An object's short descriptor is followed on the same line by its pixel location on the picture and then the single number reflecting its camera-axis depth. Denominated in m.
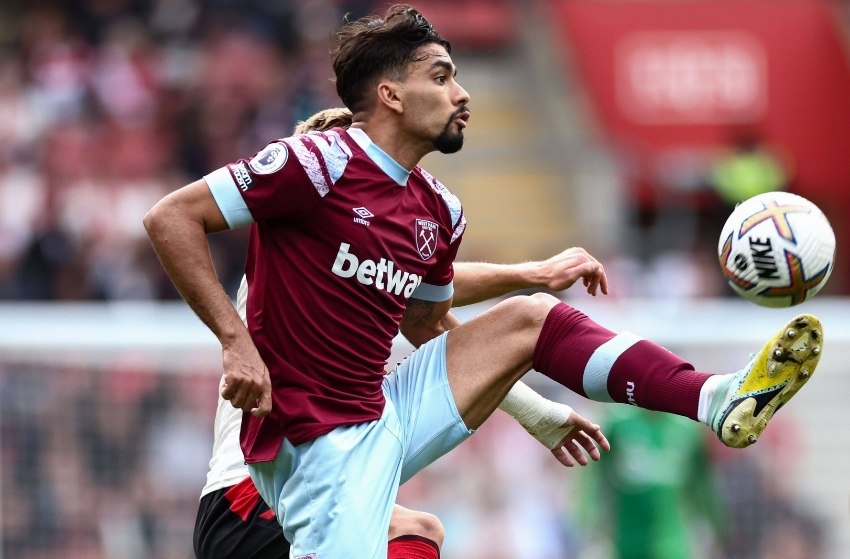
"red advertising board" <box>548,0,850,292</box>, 33.00
